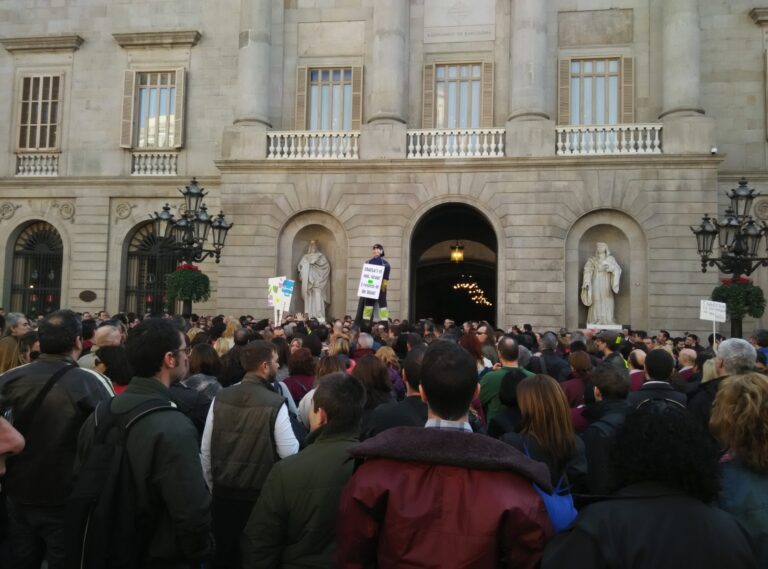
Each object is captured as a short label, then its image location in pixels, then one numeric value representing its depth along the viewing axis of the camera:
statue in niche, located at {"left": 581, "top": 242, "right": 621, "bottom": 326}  21.27
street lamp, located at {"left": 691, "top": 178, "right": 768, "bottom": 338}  14.45
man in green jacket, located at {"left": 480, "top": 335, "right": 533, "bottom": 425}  6.43
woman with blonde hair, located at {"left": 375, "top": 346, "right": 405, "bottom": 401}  6.89
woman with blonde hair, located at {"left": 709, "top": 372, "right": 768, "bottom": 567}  2.96
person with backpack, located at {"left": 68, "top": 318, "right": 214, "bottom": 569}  3.37
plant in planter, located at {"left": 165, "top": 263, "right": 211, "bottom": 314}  17.22
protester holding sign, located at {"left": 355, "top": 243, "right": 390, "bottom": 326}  17.22
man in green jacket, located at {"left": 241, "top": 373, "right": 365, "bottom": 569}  3.42
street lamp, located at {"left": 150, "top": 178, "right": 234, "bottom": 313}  16.45
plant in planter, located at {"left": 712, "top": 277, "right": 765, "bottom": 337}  15.42
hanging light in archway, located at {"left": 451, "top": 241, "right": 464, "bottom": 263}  27.09
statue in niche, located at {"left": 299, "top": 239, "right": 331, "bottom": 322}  22.77
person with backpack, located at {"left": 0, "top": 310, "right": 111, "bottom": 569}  4.55
